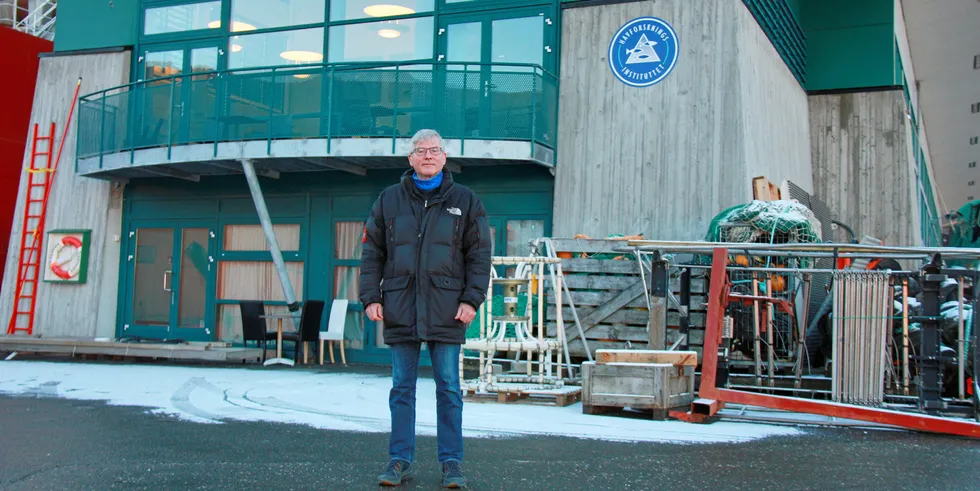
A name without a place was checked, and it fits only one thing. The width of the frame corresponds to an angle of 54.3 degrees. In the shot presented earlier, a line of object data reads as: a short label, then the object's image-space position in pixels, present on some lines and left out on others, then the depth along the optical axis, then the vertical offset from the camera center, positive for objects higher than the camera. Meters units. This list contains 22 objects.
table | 14.49 -0.71
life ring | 17.77 +0.76
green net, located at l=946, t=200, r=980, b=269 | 17.67 +2.04
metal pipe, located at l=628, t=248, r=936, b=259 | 8.52 +0.70
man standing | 5.45 +0.21
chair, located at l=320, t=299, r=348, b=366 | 15.17 -0.15
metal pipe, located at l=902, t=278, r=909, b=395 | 8.52 -0.14
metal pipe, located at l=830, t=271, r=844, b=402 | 8.02 -0.05
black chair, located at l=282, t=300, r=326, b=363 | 14.71 -0.20
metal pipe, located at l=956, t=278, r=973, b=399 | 7.94 -0.13
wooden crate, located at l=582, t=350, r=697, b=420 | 8.39 -0.52
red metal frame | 7.55 -0.61
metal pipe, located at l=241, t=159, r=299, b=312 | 15.27 +1.02
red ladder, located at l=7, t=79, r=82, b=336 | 17.88 +1.32
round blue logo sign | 14.06 +4.04
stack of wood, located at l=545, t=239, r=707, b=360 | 11.49 +0.20
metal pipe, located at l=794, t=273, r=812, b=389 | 9.23 -0.11
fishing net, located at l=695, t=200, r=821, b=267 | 11.55 +1.28
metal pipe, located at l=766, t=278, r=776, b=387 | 9.53 -0.15
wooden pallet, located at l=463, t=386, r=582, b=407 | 9.34 -0.77
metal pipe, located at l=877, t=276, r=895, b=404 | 7.87 +0.12
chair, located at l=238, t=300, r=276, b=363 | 14.77 -0.21
